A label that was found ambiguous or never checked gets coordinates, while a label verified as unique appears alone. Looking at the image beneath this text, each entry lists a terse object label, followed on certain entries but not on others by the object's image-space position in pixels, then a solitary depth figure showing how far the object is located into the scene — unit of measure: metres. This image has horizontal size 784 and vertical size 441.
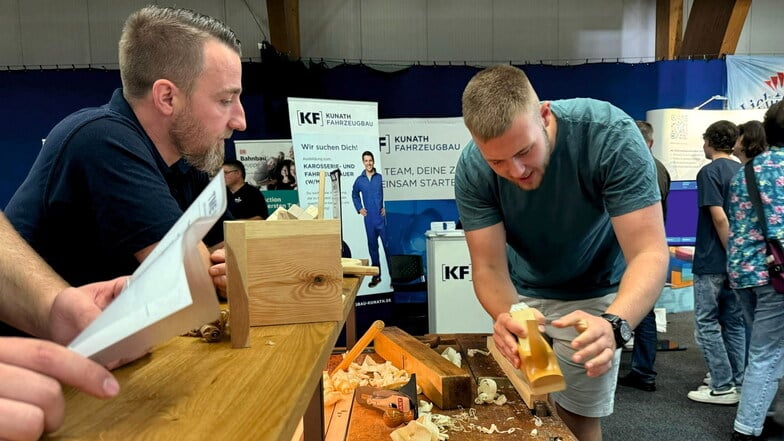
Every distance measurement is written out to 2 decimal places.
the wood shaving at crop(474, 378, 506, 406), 1.79
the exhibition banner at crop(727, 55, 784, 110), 5.92
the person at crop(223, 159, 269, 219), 4.32
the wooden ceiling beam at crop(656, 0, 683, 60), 6.18
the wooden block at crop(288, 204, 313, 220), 1.20
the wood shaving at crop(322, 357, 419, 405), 1.96
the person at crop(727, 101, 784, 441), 2.50
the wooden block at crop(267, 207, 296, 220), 1.16
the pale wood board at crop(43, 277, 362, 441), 0.47
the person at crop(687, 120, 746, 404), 3.32
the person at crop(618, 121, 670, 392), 3.64
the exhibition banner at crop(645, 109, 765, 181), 5.51
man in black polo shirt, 1.00
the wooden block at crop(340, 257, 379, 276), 1.49
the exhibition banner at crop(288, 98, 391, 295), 4.49
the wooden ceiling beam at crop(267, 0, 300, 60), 5.75
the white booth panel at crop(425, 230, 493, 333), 4.54
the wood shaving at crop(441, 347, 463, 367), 2.13
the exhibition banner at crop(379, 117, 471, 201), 5.74
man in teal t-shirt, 1.50
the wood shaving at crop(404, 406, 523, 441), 1.58
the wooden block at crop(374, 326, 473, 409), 1.74
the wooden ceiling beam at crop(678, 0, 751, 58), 5.88
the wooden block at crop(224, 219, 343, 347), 0.96
